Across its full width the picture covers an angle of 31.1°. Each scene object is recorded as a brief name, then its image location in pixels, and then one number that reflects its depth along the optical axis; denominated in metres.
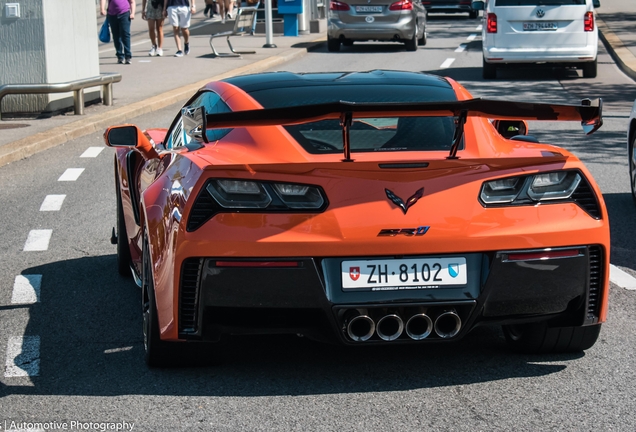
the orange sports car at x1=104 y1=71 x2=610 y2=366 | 4.28
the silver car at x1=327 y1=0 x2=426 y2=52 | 26.62
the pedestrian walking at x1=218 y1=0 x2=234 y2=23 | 40.12
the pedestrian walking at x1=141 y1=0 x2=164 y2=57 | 24.55
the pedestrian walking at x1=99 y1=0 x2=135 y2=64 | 23.08
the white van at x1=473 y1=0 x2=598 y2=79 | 19.69
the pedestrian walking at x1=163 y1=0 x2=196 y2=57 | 24.91
